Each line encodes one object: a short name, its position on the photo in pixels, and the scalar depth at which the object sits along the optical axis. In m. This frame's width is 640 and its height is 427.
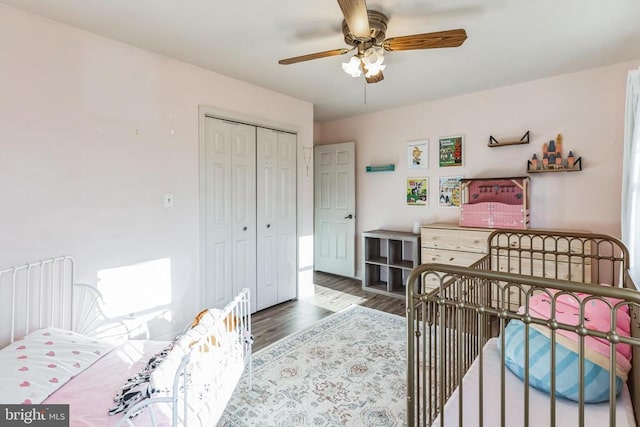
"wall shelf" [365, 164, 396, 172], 4.27
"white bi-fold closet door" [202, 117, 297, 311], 3.08
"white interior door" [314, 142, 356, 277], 4.69
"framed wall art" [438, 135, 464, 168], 3.76
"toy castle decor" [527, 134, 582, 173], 3.04
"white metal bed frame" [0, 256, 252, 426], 1.93
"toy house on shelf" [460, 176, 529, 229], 3.15
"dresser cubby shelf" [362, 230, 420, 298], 3.95
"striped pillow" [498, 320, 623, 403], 1.24
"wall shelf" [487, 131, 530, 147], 3.29
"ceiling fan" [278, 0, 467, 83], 1.76
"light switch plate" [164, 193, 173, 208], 2.71
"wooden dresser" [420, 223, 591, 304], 2.80
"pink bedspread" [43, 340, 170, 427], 1.34
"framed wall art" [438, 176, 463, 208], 3.79
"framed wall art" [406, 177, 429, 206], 4.05
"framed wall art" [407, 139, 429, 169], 4.02
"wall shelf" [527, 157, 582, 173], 3.01
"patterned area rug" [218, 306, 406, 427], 1.87
